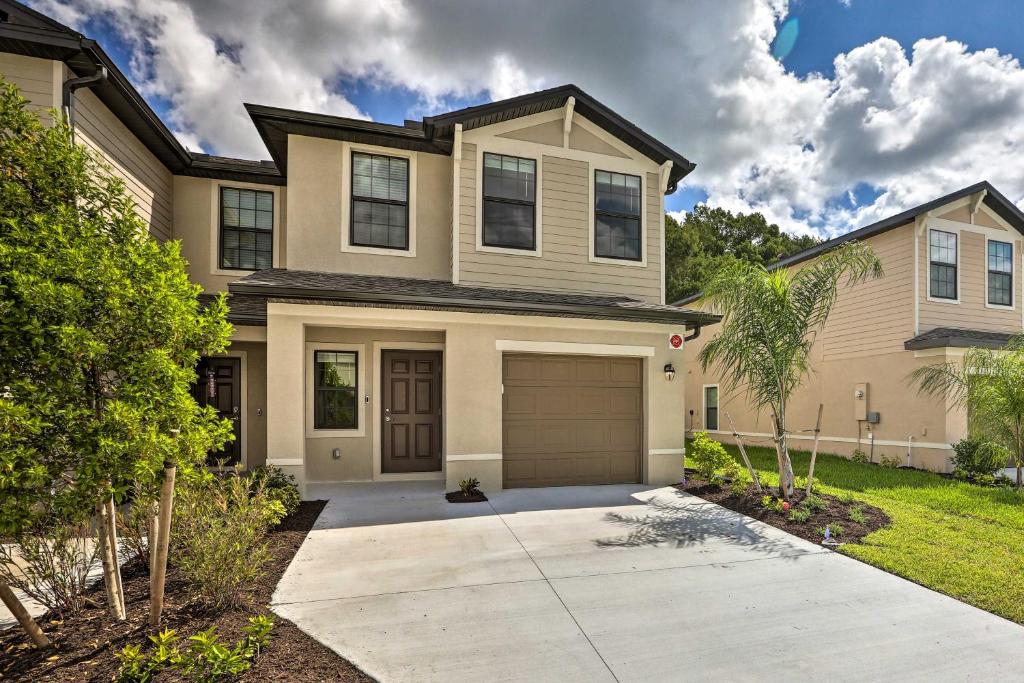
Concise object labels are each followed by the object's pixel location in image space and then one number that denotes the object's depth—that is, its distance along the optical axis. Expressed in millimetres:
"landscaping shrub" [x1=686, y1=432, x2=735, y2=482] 8047
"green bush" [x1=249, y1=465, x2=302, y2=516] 5887
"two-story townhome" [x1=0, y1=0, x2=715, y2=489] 7465
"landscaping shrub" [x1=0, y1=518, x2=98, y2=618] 3078
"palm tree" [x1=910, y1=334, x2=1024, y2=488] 8547
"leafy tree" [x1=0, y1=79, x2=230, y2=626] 2557
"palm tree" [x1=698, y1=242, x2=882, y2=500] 6930
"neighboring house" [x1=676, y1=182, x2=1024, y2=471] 10484
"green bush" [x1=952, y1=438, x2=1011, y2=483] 9320
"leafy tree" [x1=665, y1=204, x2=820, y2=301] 24312
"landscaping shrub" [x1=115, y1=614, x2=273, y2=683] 2525
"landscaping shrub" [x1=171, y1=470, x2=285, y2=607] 3389
